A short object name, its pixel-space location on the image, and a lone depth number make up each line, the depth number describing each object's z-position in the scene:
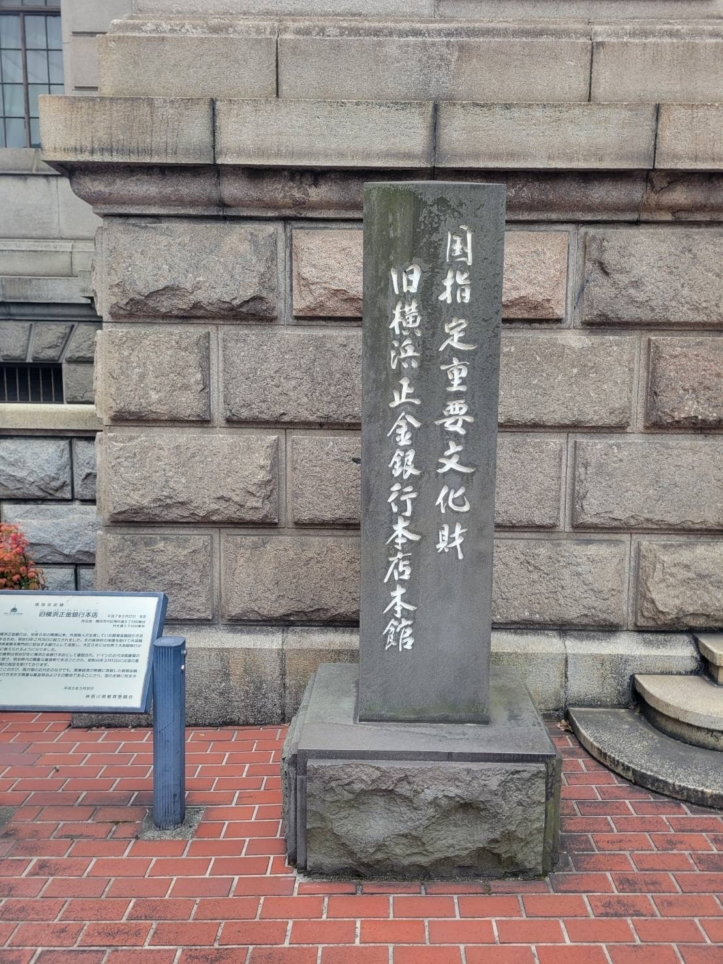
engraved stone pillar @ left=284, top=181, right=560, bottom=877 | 3.38
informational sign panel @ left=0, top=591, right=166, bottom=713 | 3.63
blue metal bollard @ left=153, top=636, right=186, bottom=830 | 3.68
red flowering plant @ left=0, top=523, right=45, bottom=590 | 5.01
